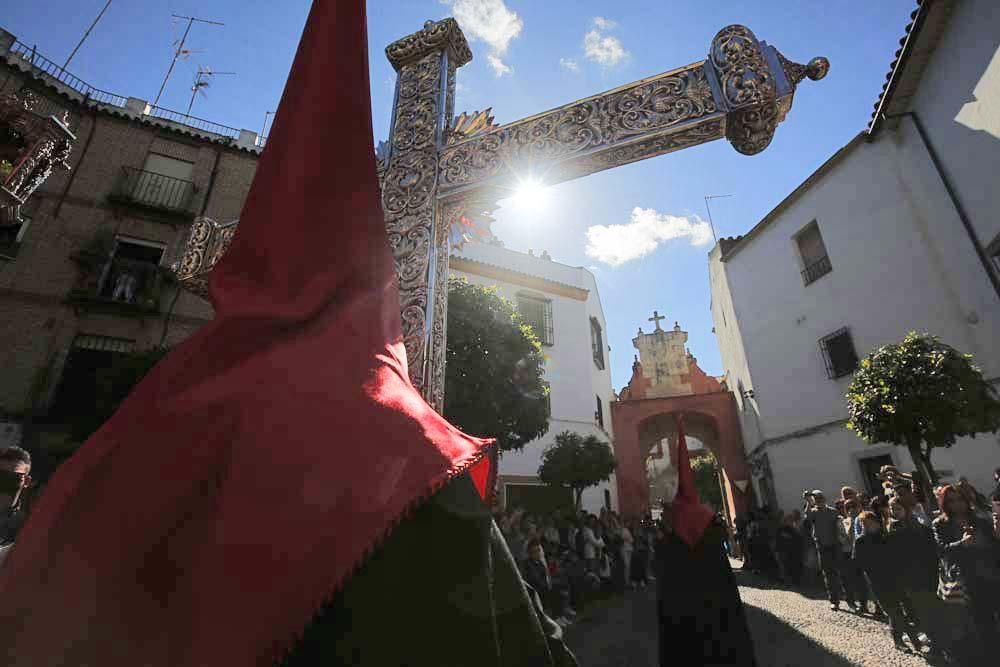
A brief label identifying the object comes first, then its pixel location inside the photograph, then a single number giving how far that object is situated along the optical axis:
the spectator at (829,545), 6.75
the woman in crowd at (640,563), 11.07
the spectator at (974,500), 3.92
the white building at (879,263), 7.32
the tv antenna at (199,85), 14.06
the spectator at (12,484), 2.57
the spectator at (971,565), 3.66
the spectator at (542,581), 6.32
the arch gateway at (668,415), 16.41
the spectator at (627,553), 10.24
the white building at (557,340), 14.30
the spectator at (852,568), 6.20
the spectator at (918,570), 4.45
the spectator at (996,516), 3.61
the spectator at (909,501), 4.81
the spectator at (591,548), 8.87
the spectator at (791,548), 9.41
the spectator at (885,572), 4.71
